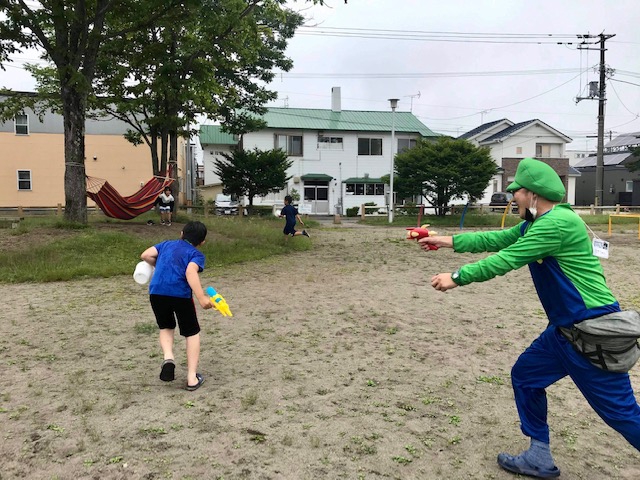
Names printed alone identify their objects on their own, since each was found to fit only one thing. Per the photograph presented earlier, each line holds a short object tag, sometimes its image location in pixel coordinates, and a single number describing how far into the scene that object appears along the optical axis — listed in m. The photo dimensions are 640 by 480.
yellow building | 27.70
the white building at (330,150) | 32.00
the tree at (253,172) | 24.72
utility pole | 30.02
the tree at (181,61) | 11.62
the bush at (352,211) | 30.33
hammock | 12.62
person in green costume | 2.33
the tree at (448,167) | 24.00
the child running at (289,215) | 13.04
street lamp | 23.64
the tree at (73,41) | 10.82
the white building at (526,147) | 36.50
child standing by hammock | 14.87
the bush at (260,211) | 25.23
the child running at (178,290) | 3.74
